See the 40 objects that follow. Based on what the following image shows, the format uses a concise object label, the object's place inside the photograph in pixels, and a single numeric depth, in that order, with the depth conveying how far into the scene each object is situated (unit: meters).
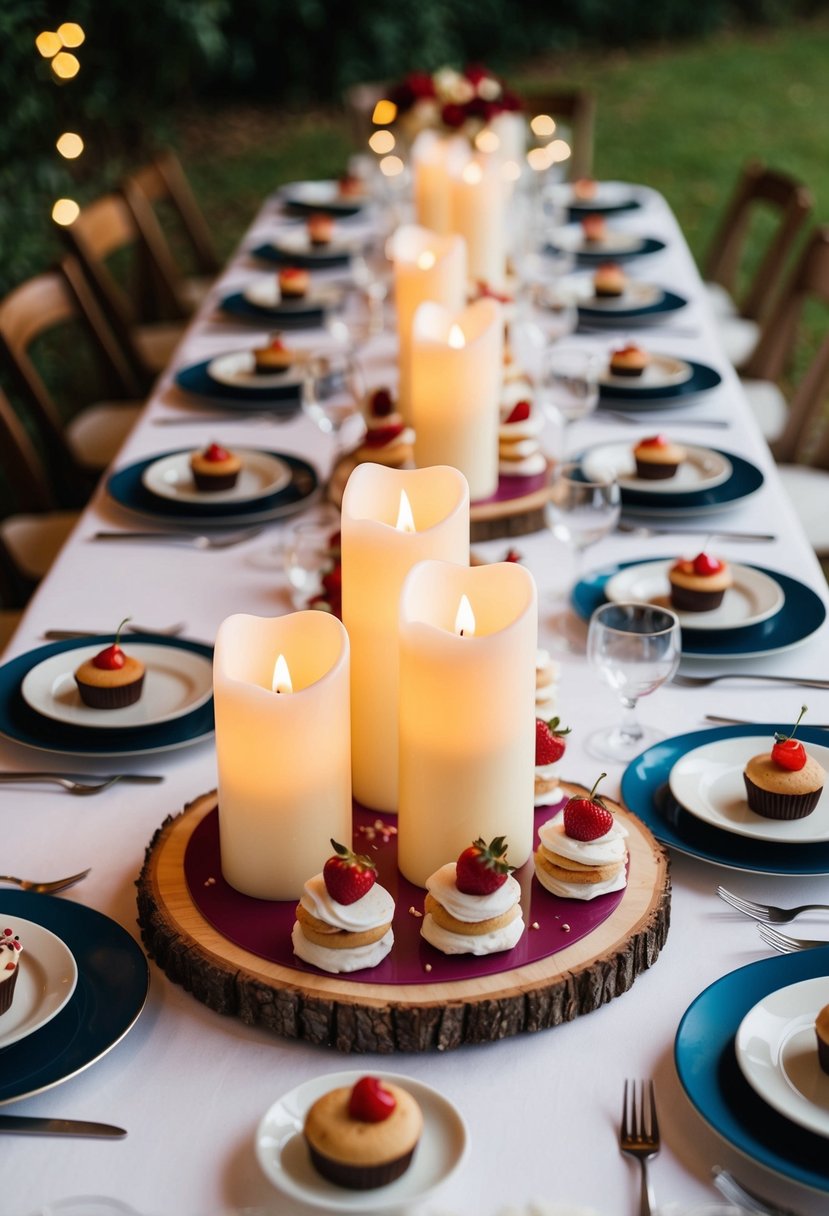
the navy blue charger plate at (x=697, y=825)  1.35
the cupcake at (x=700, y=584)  1.84
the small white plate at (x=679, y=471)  2.25
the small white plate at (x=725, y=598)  1.82
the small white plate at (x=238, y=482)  2.24
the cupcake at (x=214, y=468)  2.25
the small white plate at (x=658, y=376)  2.71
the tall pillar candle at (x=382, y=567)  1.29
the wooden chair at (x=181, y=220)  4.23
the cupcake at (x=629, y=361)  2.72
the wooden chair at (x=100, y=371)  3.03
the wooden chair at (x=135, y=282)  3.73
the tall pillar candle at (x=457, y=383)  1.98
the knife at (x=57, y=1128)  1.07
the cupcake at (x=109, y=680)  1.64
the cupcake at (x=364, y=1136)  0.96
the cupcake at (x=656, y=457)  2.25
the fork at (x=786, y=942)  1.26
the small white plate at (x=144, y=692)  1.62
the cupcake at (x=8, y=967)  1.13
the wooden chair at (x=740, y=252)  3.92
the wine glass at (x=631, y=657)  1.50
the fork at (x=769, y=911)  1.30
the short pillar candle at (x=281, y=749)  1.17
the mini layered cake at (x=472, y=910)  1.15
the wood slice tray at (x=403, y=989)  1.13
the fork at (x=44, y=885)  1.35
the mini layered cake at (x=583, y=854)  1.24
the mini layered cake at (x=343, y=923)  1.14
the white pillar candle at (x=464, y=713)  1.17
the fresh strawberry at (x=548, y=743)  1.37
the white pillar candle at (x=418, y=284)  2.33
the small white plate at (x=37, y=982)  1.13
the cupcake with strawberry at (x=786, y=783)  1.39
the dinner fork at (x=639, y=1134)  1.04
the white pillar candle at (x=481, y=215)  3.05
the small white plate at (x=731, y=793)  1.38
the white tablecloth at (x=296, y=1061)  1.03
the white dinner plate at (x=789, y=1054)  1.04
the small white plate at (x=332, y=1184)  0.97
